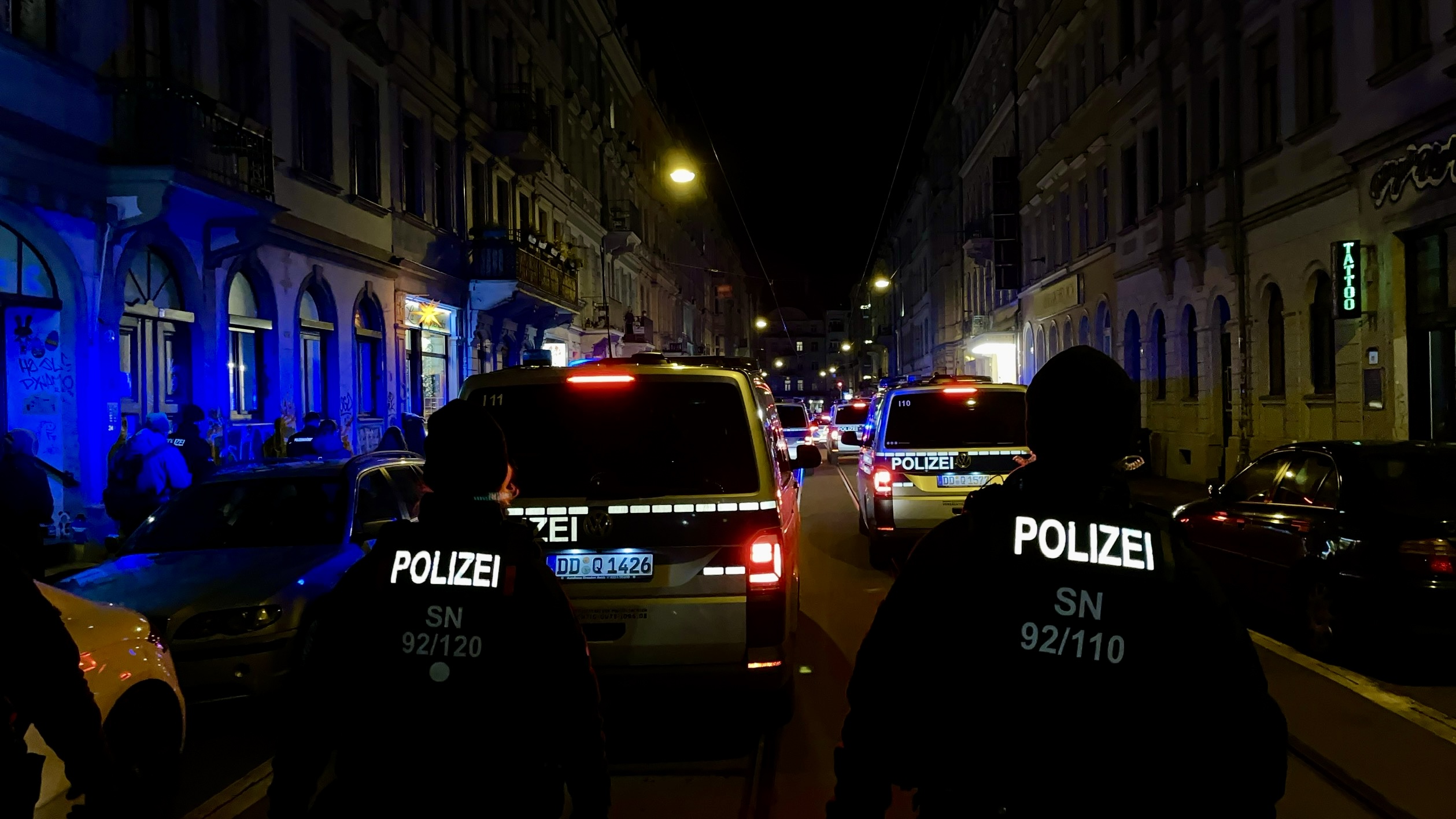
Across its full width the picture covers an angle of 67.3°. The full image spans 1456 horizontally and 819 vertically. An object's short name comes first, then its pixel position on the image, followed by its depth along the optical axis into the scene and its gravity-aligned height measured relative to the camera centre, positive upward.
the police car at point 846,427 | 17.20 -0.67
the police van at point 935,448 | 11.05 -0.48
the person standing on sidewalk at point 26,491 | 9.31 -0.67
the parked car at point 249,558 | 6.33 -0.95
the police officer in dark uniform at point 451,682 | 2.39 -0.62
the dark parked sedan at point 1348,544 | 6.98 -1.04
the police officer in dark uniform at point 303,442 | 16.47 -0.46
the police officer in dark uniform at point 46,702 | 2.71 -0.72
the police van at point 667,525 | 5.48 -0.60
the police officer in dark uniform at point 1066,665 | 2.01 -0.50
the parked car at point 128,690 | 4.14 -1.13
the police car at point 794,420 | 26.02 -0.40
